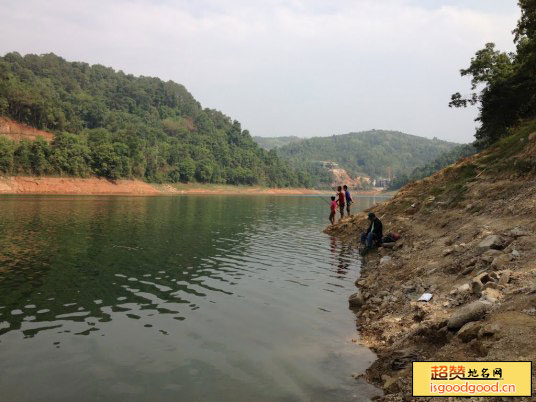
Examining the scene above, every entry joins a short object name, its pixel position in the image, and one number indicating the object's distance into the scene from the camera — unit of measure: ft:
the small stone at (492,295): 29.34
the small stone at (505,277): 32.45
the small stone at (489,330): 24.21
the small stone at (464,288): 35.20
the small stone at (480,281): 33.39
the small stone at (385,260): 64.12
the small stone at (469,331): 25.82
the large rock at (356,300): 46.81
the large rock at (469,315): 28.25
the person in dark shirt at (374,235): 76.54
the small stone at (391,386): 24.95
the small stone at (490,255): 39.83
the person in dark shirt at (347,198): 112.63
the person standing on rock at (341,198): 117.19
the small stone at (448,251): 50.49
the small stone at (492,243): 42.89
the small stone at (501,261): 37.04
